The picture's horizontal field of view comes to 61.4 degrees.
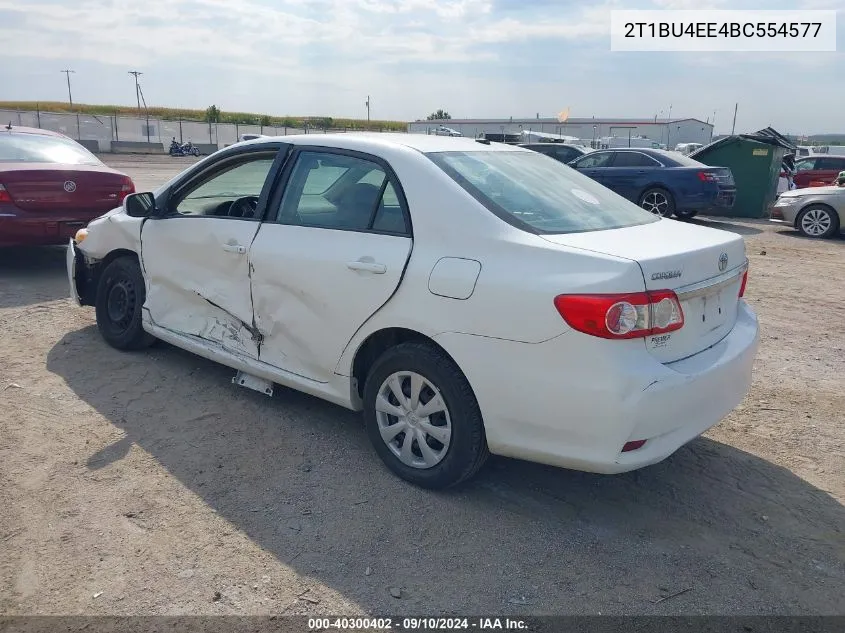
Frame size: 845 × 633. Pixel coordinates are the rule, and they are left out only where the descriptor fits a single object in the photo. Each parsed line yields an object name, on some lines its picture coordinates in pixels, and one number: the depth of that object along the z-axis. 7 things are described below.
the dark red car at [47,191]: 7.04
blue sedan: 13.52
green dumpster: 15.43
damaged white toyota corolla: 2.88
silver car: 12.78
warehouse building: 54.19
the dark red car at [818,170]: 18.34
